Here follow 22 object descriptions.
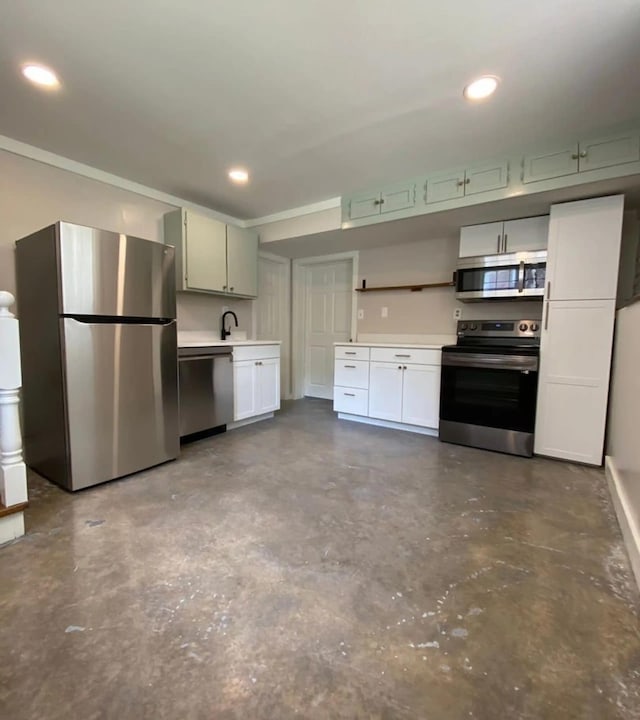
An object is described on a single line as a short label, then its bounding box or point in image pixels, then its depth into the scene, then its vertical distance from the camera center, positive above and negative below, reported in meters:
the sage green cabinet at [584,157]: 2.27 +1.22
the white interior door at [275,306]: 4.73 +0.37
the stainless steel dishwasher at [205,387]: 3.06 -0.51
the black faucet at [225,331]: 4.16 +0.01
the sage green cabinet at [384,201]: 3.11 +1.22
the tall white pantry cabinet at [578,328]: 2.62 +0.08
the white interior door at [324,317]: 4.90 +0.23
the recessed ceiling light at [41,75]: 1.81 +1.32
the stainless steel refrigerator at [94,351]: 2.11 -0.14
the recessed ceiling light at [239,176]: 2.97 +1.34
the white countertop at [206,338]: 3.50 -0.08
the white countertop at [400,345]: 3.39 -0.11
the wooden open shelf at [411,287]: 3.81 +0.55
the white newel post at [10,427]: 1.72 -0.50
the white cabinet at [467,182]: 2.69 +1.22
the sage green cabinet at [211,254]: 3.41 +0.80
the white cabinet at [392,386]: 3.41 -0.53
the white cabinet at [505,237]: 2.99 +0.88
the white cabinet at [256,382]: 3.59 -0.54
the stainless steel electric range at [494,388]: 2.90 -0.45
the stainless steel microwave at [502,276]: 3.01 +0.54
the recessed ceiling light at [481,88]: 1.86 +1.34
